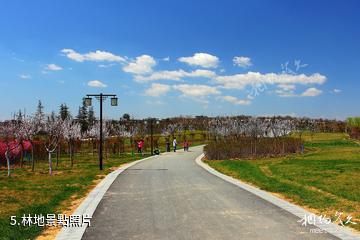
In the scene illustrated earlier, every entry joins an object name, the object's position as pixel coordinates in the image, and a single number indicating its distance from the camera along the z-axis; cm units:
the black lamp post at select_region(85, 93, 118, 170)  2198
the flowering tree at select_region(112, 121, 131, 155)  6715
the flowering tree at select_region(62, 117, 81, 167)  3100
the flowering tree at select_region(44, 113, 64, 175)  2460
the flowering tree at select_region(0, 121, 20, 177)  2525
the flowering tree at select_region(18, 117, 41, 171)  2492
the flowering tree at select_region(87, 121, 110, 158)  4103
